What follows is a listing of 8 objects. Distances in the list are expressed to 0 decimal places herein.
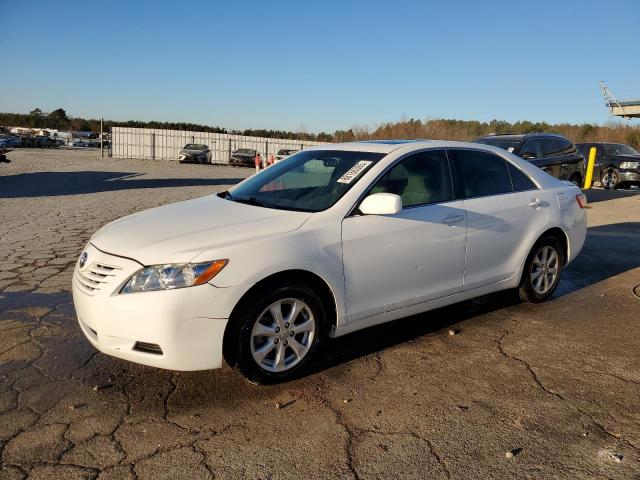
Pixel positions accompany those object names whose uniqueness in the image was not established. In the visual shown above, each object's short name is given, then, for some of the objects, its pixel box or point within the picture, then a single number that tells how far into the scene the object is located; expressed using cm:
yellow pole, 1745
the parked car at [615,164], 1853
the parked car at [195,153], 3434
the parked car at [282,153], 3180
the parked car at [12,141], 4494
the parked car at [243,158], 3491
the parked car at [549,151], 1141
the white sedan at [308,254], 316
